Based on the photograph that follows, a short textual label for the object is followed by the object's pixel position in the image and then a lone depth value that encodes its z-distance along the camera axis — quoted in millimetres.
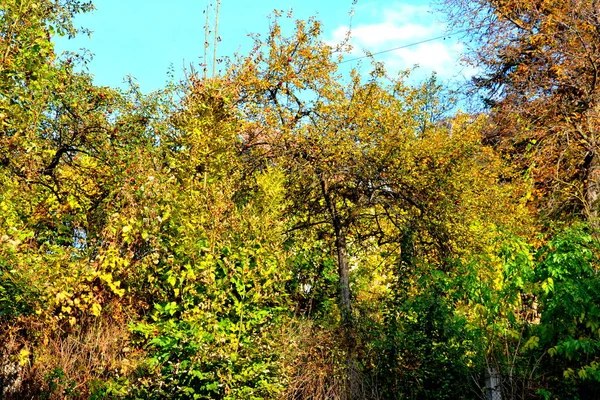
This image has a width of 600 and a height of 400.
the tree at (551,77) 10625
